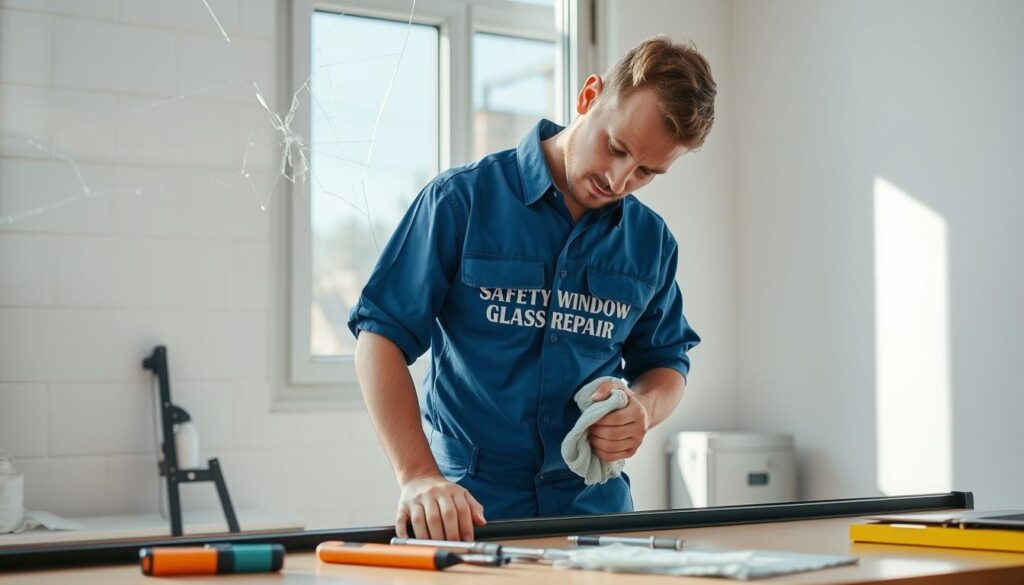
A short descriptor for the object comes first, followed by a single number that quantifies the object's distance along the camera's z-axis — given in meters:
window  2.93
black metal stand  2.48
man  1.42
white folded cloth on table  0.84
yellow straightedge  1.04
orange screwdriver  0.89
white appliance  3.16
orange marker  0.85
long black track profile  0.93
